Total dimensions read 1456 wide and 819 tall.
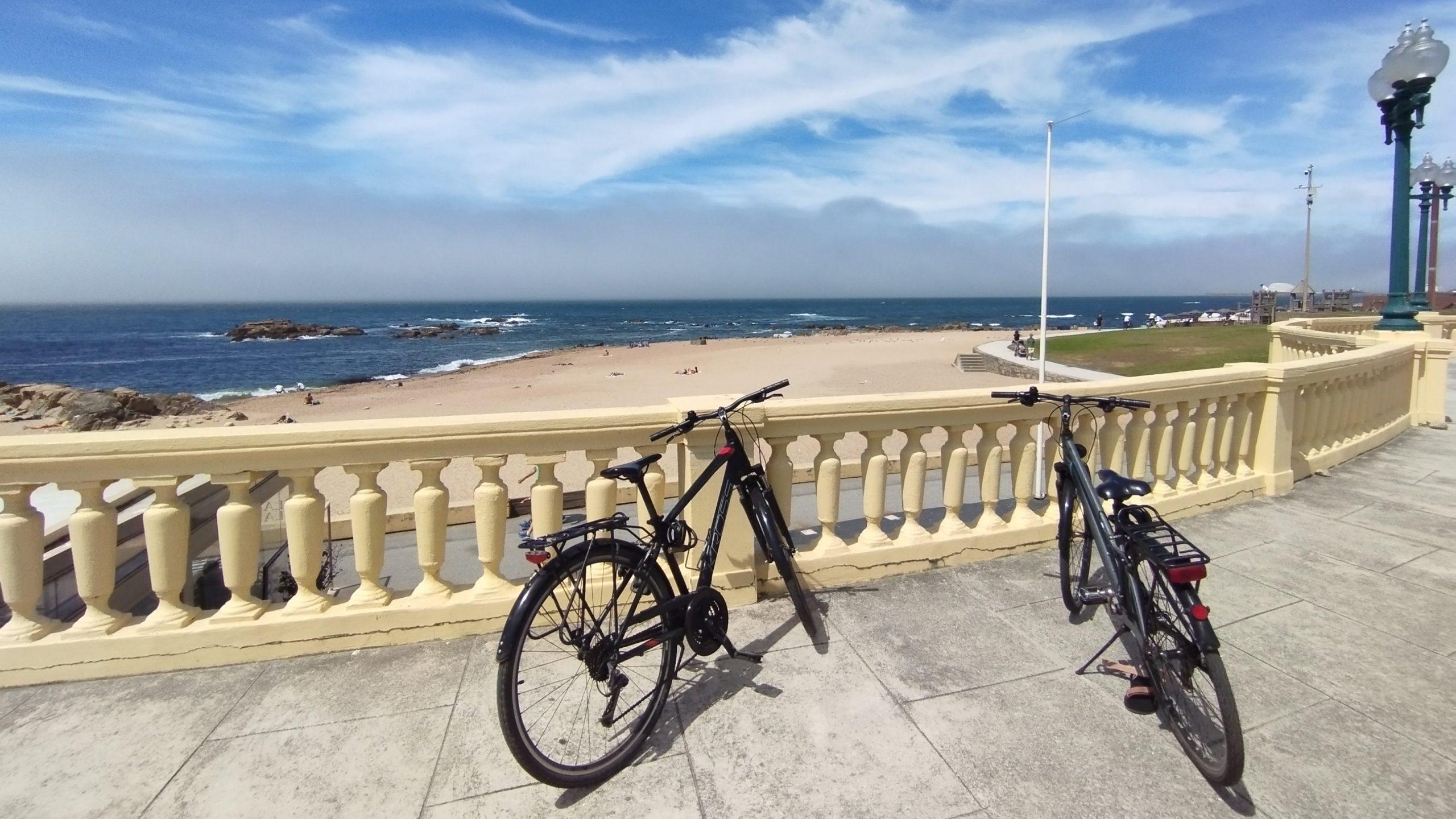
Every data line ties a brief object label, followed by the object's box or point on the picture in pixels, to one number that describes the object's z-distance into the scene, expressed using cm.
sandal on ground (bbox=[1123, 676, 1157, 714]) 289
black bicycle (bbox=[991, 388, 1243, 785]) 240
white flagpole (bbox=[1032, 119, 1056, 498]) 1035
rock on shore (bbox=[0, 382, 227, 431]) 2312
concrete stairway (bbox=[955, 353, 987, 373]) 3120
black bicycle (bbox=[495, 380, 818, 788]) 242
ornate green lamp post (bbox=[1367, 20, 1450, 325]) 830
